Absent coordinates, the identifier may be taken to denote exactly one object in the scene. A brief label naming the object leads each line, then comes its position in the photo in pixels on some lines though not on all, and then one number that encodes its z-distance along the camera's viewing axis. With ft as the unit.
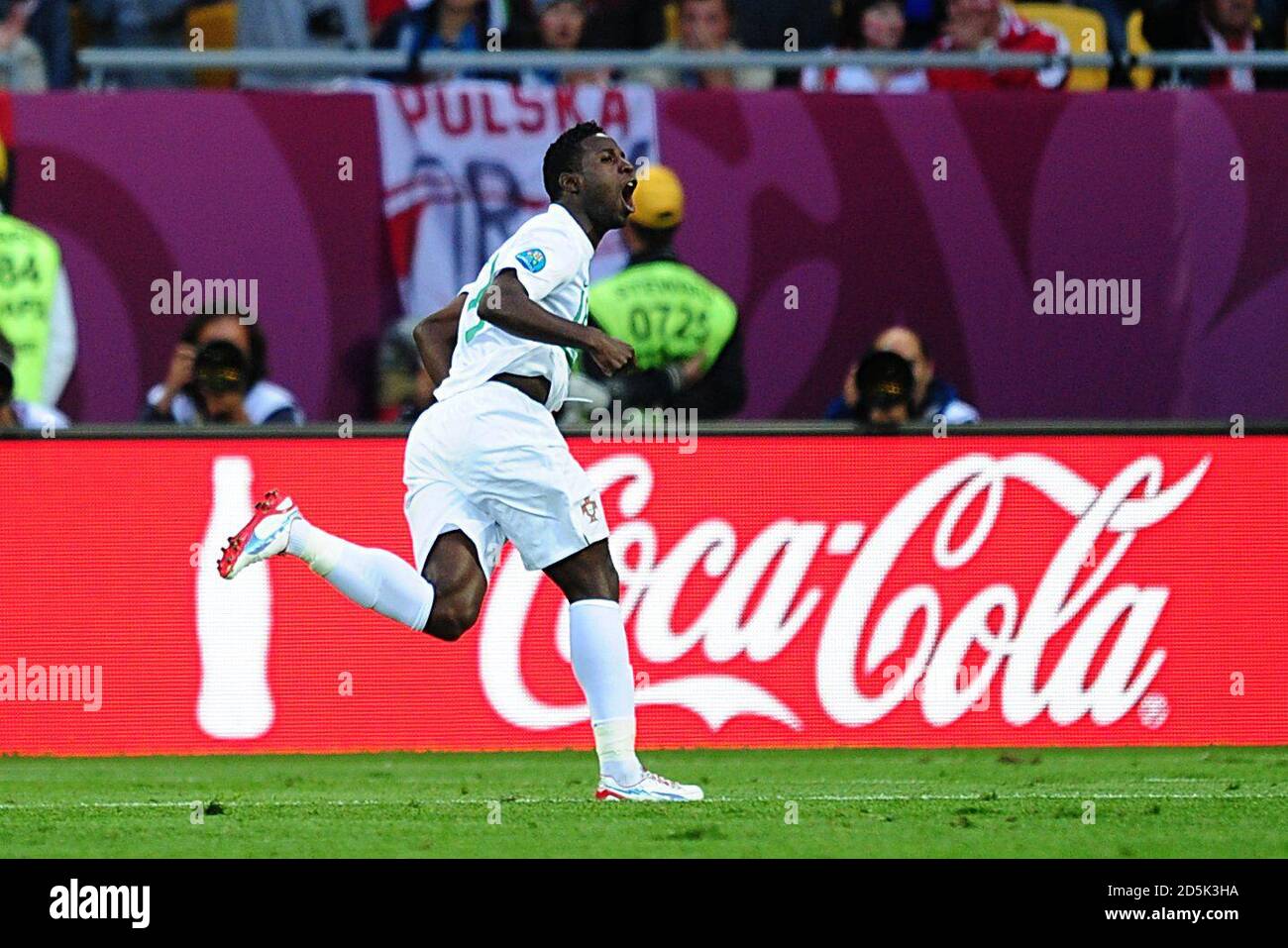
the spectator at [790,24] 45.50
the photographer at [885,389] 34.55
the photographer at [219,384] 35.68
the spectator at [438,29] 42.93
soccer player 25.95
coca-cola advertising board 33.19
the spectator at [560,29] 43.86
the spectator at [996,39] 42.96
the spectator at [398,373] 39.11
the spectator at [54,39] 44.14
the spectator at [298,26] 45.70
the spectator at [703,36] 43.73
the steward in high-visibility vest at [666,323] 35.32
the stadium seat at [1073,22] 46.01
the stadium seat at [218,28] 46.85
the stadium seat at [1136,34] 45.98
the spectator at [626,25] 45.70
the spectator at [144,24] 46.29
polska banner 40.01
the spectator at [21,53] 43.09
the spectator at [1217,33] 44.42
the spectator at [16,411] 35.45
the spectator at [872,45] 44.01
